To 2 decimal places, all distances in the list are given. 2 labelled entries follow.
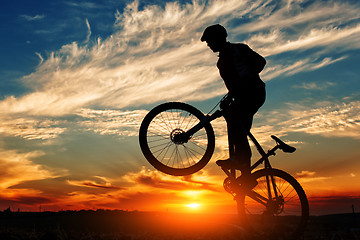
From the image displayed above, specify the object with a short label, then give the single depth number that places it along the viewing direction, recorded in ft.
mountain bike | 19.25
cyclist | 18.45
